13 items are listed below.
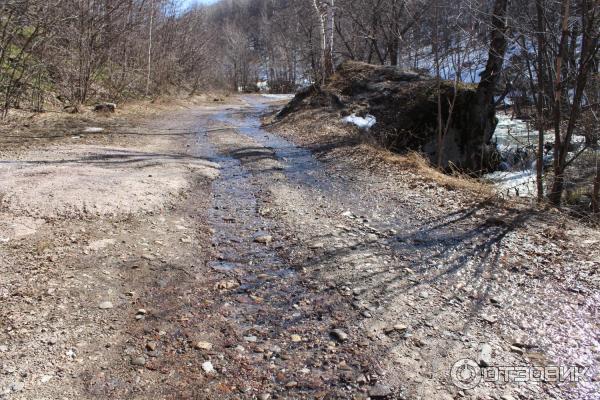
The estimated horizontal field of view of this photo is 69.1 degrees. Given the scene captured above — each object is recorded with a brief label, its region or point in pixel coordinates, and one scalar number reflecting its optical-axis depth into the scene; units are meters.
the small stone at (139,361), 2.67
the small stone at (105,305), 3.20
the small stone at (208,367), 2.66
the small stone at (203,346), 2.86
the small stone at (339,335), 2.98
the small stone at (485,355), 2.75
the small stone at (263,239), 4.59
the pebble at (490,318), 3.21
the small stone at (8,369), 2.48
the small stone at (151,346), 2.82
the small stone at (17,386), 2.37
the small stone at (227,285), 3.60
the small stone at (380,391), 2.49
